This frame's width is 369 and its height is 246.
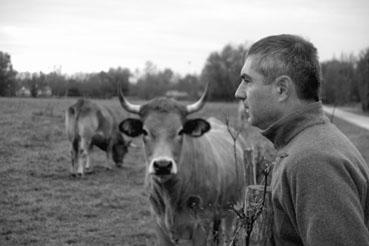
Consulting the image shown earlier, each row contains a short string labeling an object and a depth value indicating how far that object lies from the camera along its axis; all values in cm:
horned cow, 542
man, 164
